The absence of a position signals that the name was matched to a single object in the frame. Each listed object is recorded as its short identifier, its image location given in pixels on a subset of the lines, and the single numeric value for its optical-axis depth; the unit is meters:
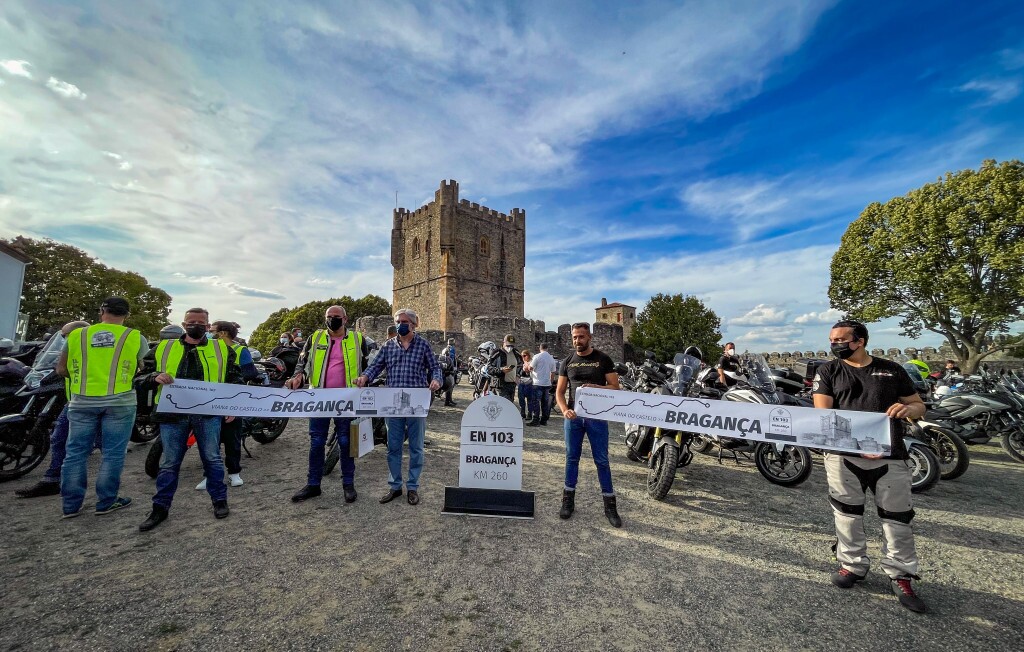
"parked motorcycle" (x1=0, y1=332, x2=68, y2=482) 4.39
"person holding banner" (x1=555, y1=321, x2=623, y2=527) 3.82
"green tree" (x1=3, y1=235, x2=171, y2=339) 27.17
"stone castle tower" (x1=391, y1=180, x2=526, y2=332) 34.91
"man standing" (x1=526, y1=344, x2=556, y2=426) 8.60
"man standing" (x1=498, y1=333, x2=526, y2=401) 9.44
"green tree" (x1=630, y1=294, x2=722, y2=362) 35.94
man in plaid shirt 4.14
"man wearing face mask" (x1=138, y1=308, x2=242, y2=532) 3.50
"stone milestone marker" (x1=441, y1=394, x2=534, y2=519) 3.92
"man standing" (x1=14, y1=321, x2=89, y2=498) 3.98
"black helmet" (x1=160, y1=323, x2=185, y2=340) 5.80
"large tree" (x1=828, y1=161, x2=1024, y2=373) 16.45
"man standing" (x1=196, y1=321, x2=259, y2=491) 4.53
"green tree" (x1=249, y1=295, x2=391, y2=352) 43.38
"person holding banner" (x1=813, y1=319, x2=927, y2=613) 2.65
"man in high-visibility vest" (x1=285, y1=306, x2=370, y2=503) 4.12
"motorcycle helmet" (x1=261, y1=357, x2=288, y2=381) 7.12
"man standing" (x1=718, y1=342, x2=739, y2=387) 6.57
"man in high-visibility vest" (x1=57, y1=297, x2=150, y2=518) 3.54
